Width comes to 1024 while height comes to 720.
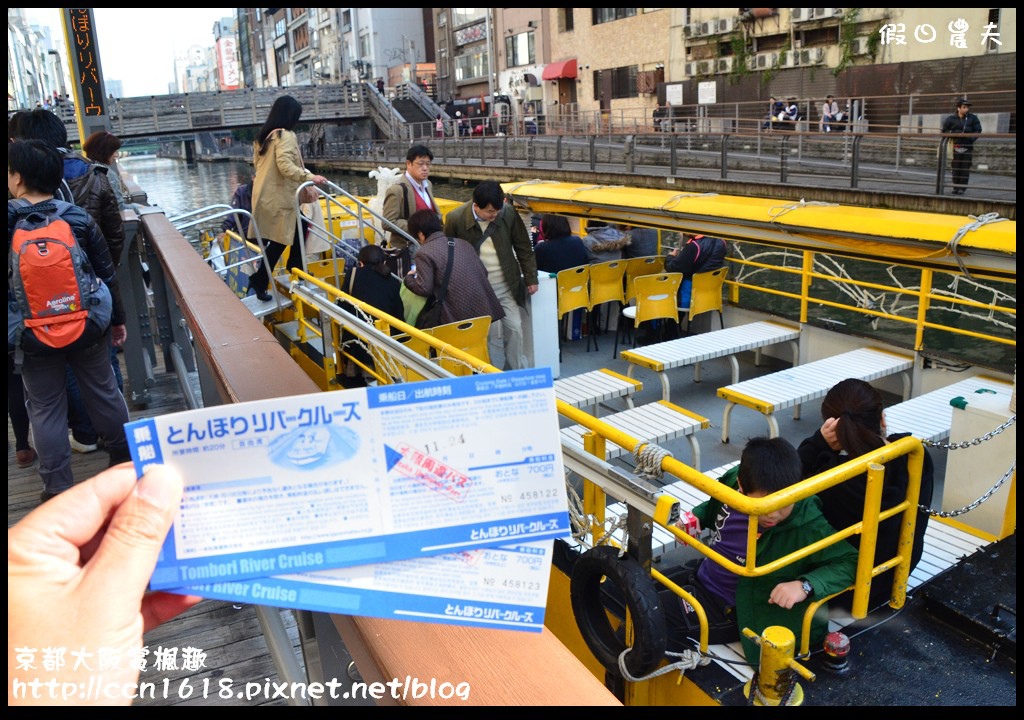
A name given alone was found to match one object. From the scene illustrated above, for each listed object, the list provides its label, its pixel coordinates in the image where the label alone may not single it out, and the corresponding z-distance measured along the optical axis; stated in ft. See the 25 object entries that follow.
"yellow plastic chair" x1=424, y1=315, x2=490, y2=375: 17.54
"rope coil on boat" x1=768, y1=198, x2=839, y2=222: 19.21
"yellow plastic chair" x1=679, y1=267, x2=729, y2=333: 23.32
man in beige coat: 21.25
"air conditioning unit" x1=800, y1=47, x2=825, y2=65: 89.76
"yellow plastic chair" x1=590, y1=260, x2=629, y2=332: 24.64
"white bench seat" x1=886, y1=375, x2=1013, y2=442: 14.99
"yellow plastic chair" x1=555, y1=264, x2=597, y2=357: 23.86
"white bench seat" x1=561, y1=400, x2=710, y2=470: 15.06
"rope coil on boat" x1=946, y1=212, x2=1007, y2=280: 15.94
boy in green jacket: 8.97
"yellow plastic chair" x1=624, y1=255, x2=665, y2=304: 25.61
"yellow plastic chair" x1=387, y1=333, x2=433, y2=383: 13.33
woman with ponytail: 9.46
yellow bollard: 8.44
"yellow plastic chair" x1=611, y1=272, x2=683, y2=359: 22.66
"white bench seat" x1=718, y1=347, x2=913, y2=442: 16.66
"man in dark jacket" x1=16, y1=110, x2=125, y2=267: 13.46
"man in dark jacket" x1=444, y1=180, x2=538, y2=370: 19.17
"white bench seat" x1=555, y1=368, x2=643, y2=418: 17.13
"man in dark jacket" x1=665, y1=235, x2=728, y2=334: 23.29
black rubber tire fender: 8.37
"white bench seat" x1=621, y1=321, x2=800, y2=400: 19.07
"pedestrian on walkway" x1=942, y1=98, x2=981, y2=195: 41.47
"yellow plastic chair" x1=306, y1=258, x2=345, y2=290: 24.43
